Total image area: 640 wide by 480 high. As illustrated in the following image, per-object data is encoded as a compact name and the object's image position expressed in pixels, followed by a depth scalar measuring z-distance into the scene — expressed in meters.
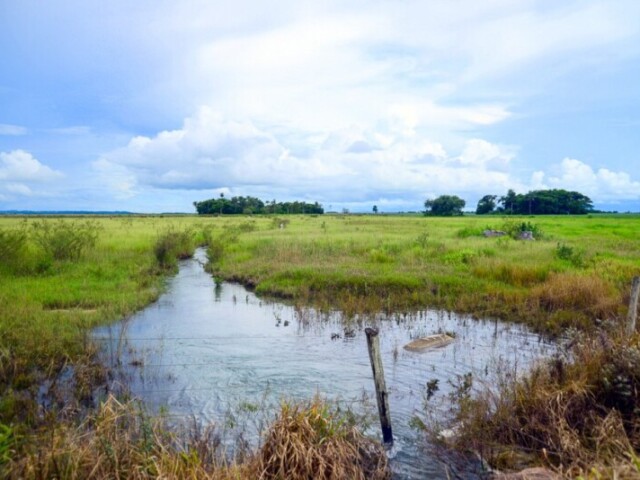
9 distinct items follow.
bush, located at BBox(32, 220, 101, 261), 22.77
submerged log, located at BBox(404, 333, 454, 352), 12.66
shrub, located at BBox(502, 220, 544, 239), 33.53
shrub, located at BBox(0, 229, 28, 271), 19.50
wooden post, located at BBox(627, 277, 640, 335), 9.20
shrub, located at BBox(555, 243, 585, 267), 20.84
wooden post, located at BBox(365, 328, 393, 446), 6.84
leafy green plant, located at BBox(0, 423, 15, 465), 4.72
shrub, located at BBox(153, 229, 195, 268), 26.34
